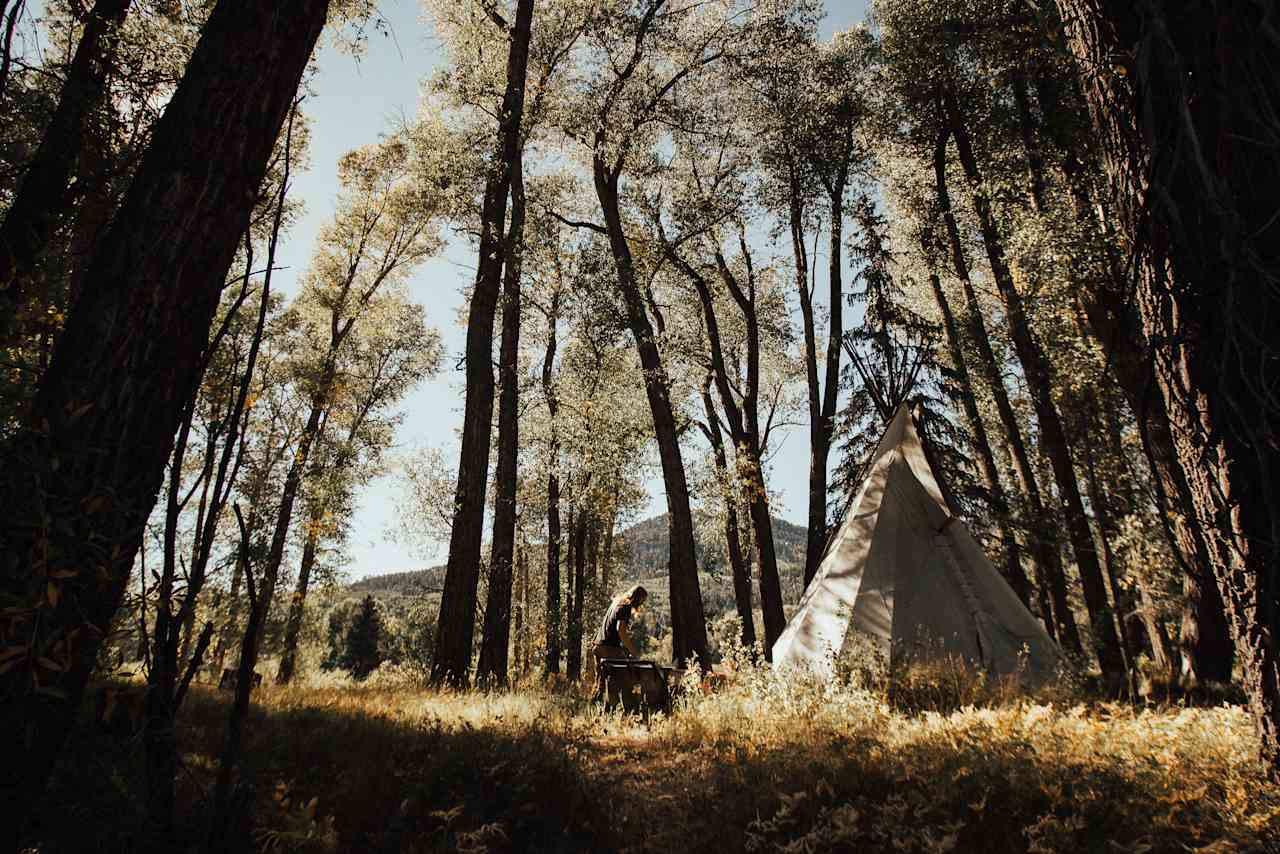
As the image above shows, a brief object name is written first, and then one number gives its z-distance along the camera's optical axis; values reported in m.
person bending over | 8.96
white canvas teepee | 8.04
